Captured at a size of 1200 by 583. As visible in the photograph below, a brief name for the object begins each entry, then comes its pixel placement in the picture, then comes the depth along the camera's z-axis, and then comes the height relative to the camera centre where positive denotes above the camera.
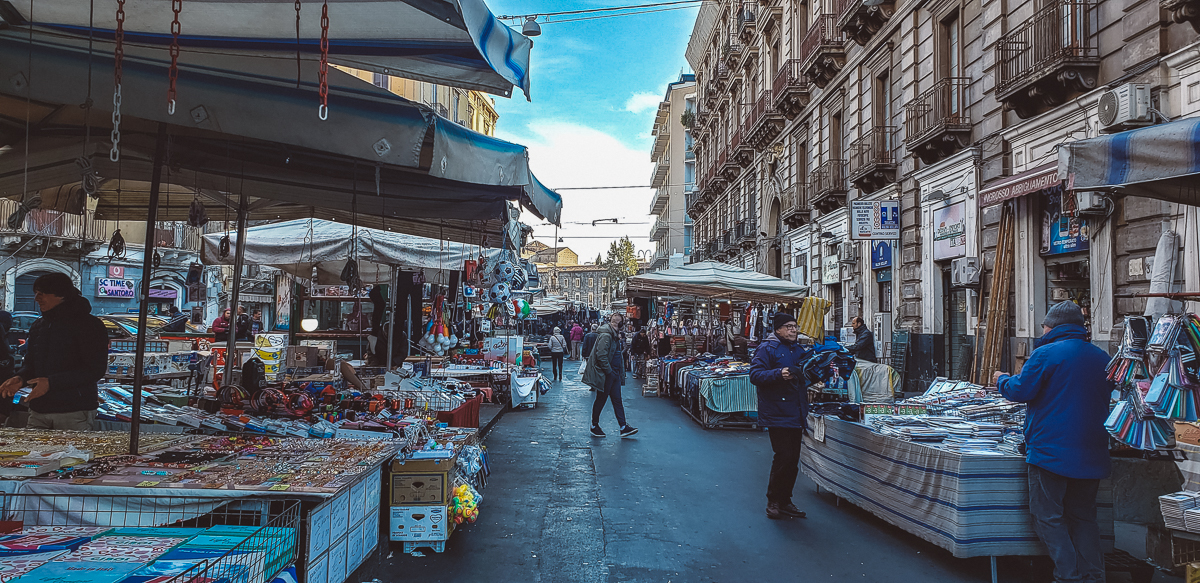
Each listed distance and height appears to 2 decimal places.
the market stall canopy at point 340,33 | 3.51 +1.48
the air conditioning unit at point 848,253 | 19.17 +1.92
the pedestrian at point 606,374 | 10.35 -0.78
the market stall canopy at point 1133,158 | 4.23 +1.07
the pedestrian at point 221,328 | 14.27 -0.32
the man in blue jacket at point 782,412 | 6.11 -0.76
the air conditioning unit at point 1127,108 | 9.04 +2.85
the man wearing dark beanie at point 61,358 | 4.99 -0.34
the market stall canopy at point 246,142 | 3.84 +1.19
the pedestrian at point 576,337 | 29.97 -0.75
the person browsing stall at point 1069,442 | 4.27 -0.69
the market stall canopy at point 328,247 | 8.30 +0.80
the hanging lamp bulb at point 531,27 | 17.81 +7.32
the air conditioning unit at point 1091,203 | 9.93 +1.77
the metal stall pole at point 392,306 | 9.98 +0.14
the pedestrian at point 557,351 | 20.67 -0.93
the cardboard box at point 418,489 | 4.91 -1.19
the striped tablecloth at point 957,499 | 4.71 -1.20
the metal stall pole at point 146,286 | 4.38 +0.16
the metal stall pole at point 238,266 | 6.93 +0.46
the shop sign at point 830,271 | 20.69 +1.57
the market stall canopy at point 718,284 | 12.91 +0.70
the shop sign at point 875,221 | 16.55 +2.41
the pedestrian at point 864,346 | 14.55 -0.44
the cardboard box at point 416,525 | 4.93 -1.44
